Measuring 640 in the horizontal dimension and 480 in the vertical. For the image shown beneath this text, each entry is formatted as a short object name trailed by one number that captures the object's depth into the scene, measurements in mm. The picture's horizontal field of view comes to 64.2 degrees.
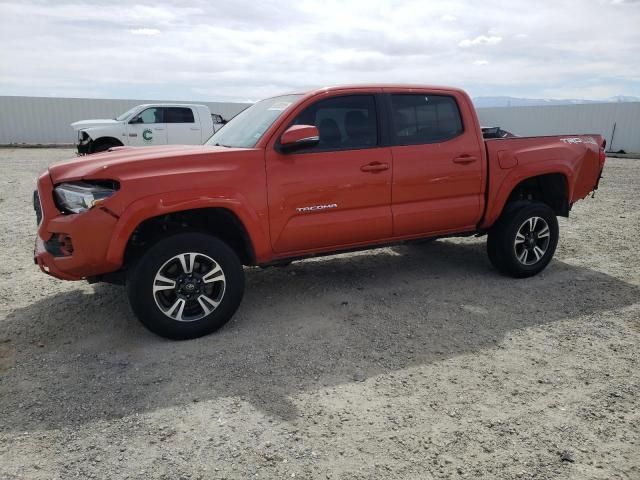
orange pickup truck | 3666
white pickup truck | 13812
